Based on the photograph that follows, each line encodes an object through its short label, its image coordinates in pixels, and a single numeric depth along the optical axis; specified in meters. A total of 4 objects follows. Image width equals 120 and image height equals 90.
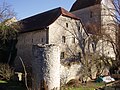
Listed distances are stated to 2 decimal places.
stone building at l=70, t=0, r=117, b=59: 21.72
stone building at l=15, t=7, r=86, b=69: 17.53
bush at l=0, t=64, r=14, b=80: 15.58
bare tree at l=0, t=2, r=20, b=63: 17.78
